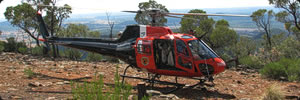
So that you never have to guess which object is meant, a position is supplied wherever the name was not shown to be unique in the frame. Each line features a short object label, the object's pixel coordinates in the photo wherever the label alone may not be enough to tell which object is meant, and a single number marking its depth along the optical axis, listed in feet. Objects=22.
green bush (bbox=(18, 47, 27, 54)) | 79.02
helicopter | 27.53
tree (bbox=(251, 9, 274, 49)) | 106.01
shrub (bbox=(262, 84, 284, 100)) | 24.53
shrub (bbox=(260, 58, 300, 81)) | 39.31
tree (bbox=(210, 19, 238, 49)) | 94.94
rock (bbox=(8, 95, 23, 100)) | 24.26
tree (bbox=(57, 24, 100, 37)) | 99.87
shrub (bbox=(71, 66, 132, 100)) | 14.76
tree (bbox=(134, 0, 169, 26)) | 103.30
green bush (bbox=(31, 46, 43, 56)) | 86.38
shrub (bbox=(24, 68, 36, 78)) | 36.39
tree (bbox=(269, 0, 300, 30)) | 81.87
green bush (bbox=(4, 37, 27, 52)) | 84.99
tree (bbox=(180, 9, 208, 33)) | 100.94
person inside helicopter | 28.71
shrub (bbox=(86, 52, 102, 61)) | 77.59
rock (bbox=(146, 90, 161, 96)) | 25.86
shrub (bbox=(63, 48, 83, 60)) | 85.94
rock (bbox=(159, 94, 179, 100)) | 25.41
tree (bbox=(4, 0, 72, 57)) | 86.43
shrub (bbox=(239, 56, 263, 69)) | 62.20
